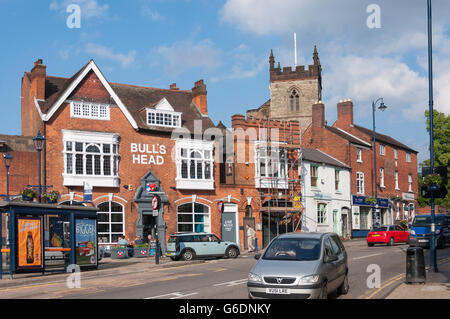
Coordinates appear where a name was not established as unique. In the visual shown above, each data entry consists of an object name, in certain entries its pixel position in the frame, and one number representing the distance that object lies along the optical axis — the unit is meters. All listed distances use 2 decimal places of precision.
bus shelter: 20.38
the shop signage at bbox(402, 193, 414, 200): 60.87
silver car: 11.73
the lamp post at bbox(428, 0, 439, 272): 18.81
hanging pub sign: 37.84
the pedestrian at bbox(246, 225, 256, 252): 36.47
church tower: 80.44
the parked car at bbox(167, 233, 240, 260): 28.45
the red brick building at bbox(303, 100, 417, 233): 52.19
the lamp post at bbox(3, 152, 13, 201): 27.63
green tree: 58.22
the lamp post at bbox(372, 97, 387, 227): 50.91
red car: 36.16
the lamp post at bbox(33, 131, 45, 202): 25.12
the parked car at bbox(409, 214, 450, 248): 32.66
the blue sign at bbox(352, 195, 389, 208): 51.47
